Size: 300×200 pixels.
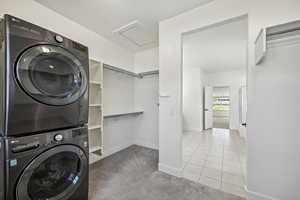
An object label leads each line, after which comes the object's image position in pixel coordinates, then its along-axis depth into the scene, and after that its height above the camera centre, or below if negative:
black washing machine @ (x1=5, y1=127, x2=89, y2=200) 0.87 -0.57
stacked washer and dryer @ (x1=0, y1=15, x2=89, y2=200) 0.86 -0.12
